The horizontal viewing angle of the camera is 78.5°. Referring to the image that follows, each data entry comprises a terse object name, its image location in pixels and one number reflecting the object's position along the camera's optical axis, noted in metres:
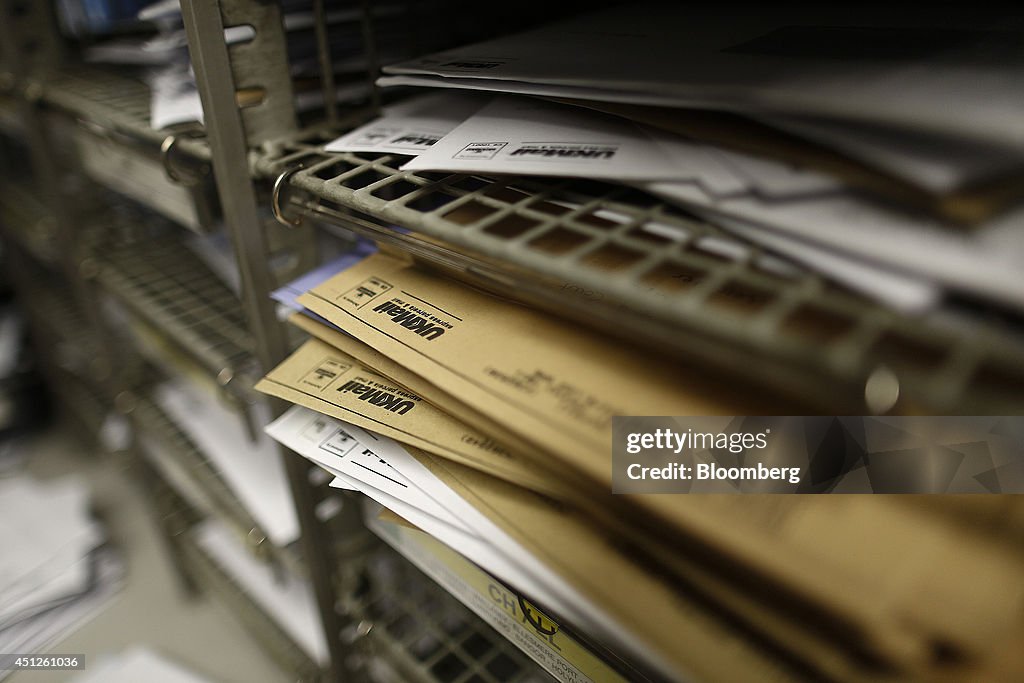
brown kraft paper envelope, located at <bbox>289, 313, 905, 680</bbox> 0.33
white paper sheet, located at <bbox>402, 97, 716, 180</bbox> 0.38
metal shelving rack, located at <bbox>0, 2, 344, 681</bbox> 0.70
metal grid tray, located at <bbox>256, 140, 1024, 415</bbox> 0.26
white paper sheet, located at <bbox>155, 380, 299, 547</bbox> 0.81
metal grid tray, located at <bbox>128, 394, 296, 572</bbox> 0.82
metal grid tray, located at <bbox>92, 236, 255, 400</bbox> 0.80
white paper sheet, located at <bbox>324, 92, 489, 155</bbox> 0.50
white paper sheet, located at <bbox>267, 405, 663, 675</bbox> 0.40
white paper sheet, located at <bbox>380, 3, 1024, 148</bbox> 0.30
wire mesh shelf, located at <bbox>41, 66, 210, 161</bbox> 0.67
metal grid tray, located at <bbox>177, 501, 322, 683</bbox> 0.91
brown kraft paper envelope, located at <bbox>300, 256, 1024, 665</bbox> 0.30
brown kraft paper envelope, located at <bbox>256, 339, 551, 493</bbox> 0.45
